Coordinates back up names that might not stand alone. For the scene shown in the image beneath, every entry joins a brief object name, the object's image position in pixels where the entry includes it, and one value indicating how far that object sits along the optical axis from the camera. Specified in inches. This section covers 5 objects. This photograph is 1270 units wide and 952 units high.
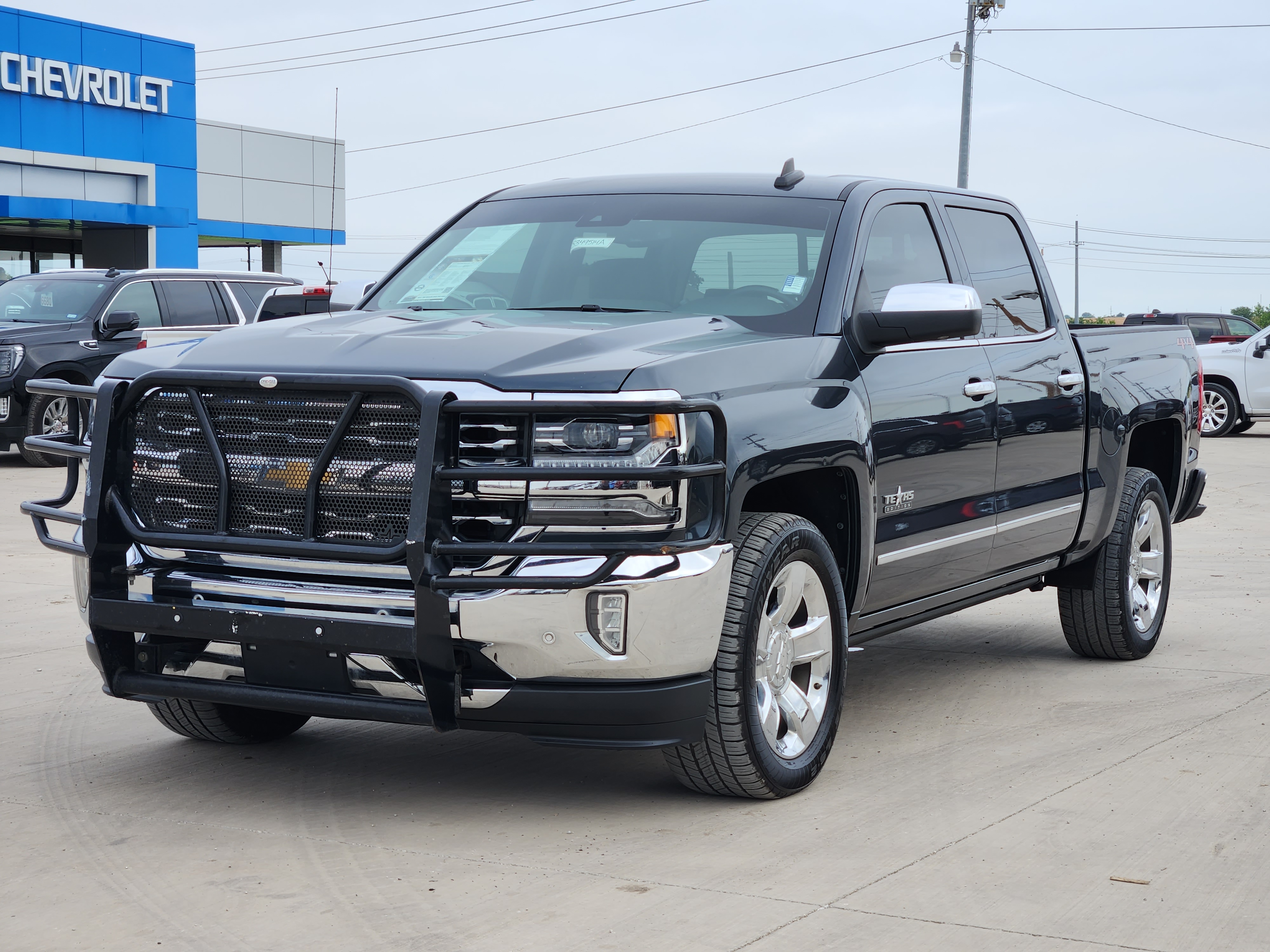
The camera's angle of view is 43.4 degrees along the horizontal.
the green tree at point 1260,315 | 2251.5
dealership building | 1264.8
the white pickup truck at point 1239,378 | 937.5
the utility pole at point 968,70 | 1386.6
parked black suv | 603.2
